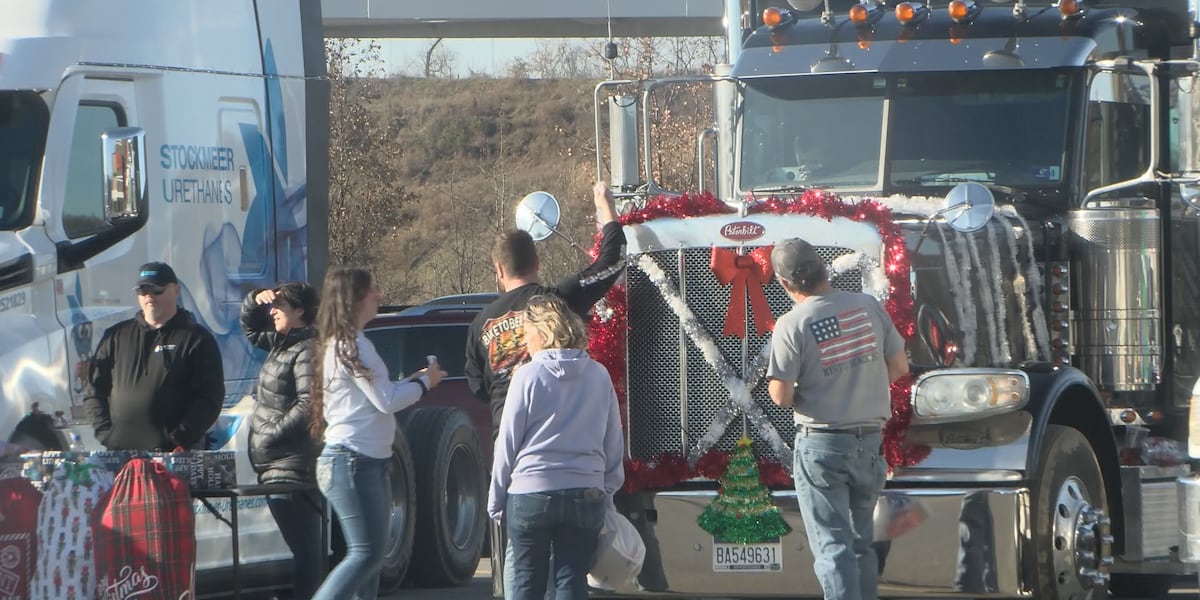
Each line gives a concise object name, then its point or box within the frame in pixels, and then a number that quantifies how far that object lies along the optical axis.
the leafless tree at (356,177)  51.28
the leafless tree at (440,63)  128.25
